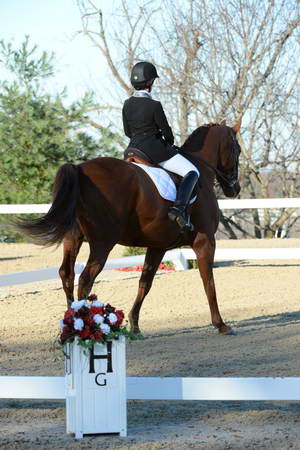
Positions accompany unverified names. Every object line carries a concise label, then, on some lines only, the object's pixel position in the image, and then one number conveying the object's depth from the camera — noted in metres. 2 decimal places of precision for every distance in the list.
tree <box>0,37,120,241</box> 42.62
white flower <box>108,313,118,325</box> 9.30
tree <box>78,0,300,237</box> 39.69
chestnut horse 14.06
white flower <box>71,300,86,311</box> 9.52
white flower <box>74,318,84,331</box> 9.13
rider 15.41
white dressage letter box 8.99
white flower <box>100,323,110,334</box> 9.11
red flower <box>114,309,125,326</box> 9.35
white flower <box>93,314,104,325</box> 9.18
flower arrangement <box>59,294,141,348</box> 9.09
